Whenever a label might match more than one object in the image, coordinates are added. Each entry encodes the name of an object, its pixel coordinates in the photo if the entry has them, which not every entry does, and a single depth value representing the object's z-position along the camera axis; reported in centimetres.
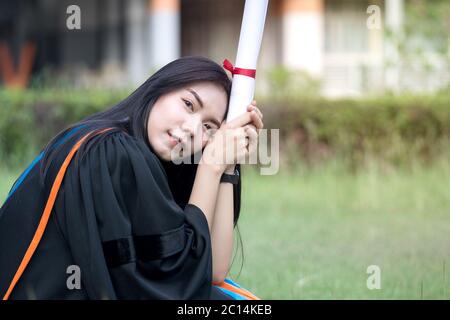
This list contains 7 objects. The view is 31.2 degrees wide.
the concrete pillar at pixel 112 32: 1546
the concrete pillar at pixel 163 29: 1271
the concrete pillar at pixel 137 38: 1400
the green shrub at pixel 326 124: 852
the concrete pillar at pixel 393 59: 991
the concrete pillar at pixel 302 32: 1291
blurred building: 1273
